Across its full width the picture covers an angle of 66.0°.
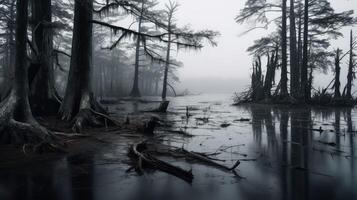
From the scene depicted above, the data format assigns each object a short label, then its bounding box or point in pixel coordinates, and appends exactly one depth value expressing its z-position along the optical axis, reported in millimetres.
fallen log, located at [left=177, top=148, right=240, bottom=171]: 4597
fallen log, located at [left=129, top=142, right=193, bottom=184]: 4180
